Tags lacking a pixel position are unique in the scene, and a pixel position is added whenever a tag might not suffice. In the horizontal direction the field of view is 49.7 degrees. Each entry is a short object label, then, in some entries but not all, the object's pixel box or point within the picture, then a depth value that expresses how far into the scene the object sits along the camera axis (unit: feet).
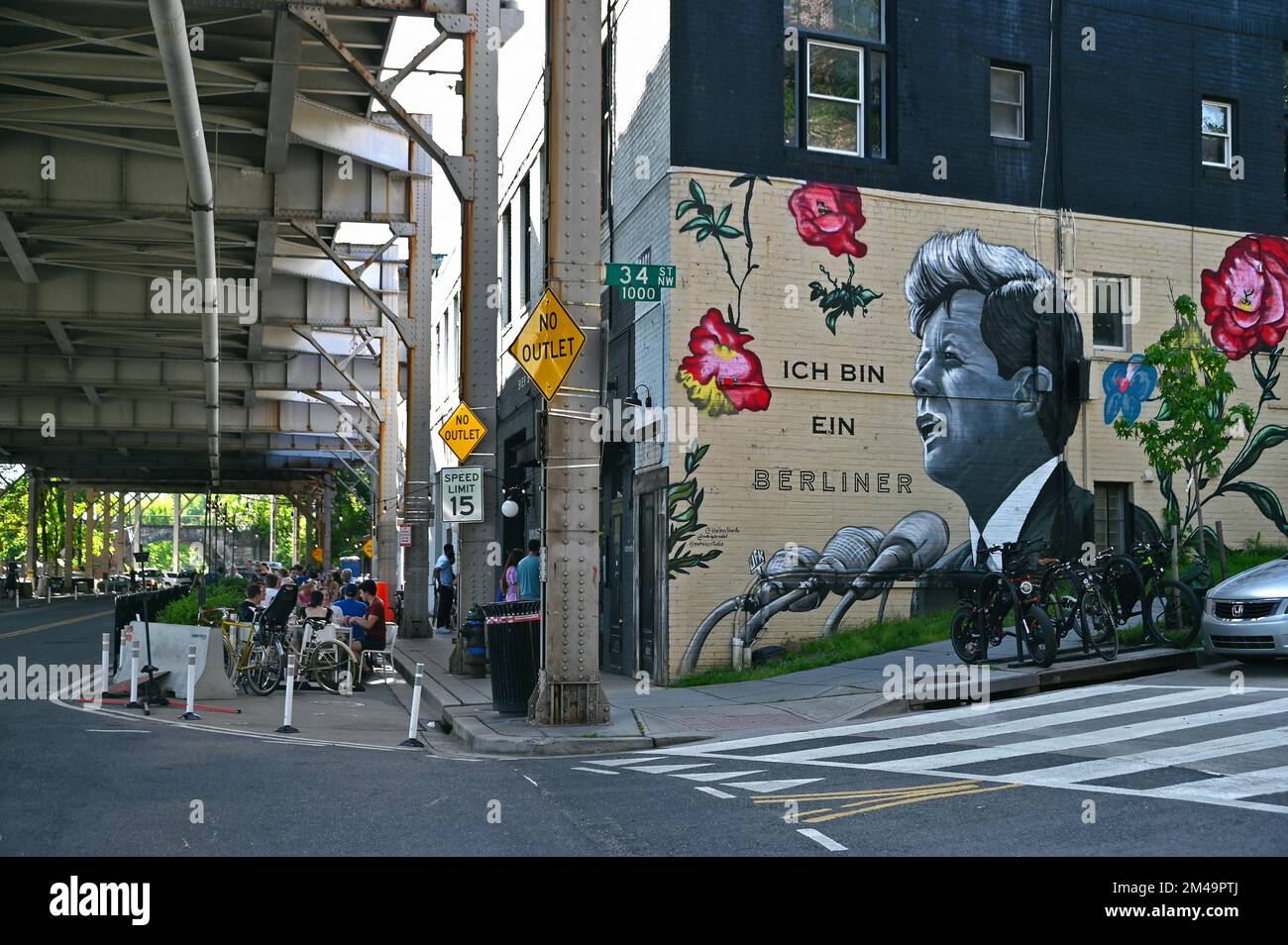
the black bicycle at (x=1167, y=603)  51.06
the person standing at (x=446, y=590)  107.96
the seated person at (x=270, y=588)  70.71
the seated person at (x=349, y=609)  67.77
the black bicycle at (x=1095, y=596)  49.98
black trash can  46.75
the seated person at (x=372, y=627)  66.23
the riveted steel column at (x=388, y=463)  124.12
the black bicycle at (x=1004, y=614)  49.39
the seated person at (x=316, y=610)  67.51
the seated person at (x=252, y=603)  65.37
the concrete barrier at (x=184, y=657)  55.83
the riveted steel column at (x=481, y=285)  64.90
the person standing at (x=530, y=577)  65.57
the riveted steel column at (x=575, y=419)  44.19
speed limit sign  62.54
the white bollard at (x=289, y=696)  44.42
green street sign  43.14
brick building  61.26
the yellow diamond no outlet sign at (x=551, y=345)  43.98
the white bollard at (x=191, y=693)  48.36
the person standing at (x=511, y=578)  71.82
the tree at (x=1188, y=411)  53.98
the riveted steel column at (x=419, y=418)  94.63
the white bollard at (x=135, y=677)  52.24
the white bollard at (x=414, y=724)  42.91
